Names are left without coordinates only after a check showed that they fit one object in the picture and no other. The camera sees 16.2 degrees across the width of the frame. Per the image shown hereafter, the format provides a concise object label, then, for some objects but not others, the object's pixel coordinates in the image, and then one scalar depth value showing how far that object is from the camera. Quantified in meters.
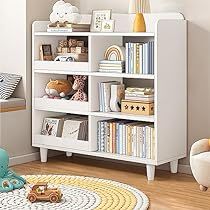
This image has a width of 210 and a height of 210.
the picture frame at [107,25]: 5.41
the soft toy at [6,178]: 4.61
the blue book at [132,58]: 5.12
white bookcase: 4.97
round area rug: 4.21
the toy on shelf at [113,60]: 5.21
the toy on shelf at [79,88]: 5.55
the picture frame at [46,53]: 5.75
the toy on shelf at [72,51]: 5.57
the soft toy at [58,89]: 5.67
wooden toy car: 4.28
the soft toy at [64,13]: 5.56
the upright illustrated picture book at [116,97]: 5.31
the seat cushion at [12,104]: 5.56
